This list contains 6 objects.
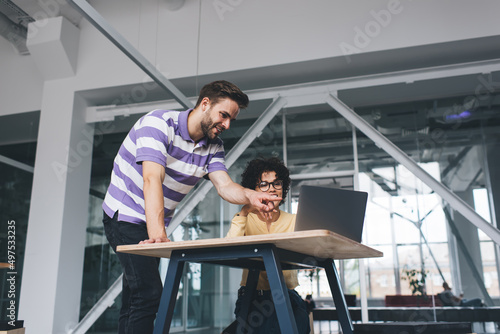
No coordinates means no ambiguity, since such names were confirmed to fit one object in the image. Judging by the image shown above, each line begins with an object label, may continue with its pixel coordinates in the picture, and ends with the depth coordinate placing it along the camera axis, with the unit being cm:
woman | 207
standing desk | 133
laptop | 156
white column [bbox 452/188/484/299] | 470
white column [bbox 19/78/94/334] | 486
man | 167
